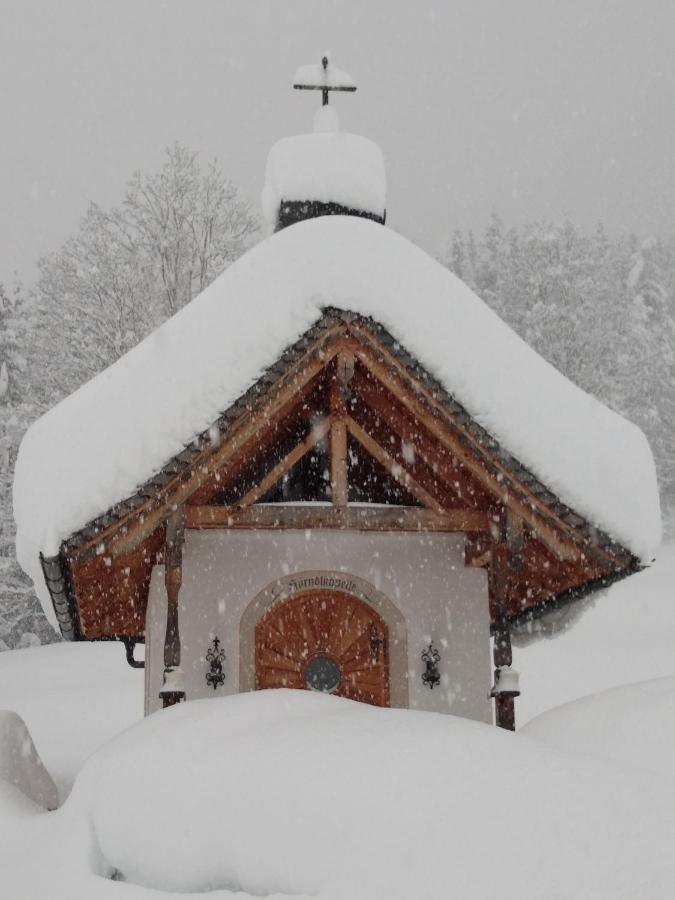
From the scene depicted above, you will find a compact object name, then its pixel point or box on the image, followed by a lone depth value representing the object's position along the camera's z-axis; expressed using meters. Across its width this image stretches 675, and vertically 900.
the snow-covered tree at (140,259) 21.00
